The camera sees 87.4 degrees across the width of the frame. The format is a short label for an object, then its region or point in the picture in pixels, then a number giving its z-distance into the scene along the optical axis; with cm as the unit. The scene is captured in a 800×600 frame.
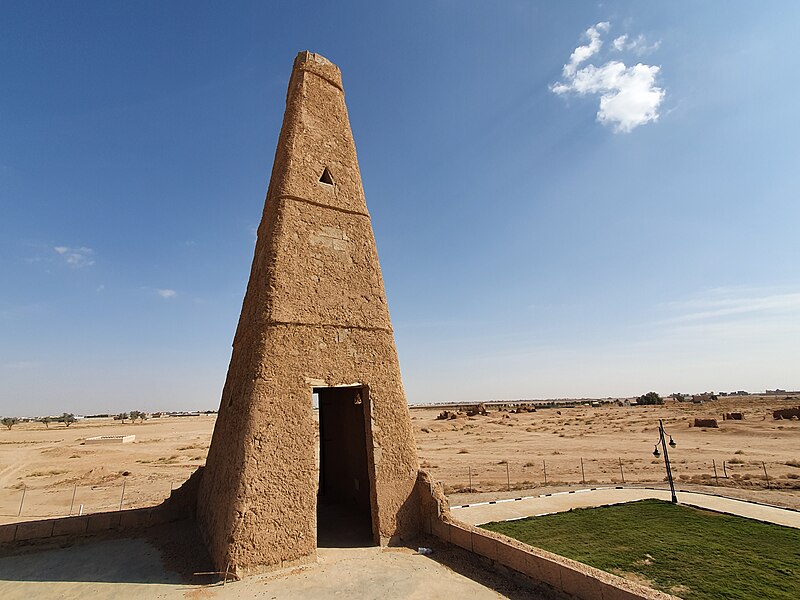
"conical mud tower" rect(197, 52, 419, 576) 809
